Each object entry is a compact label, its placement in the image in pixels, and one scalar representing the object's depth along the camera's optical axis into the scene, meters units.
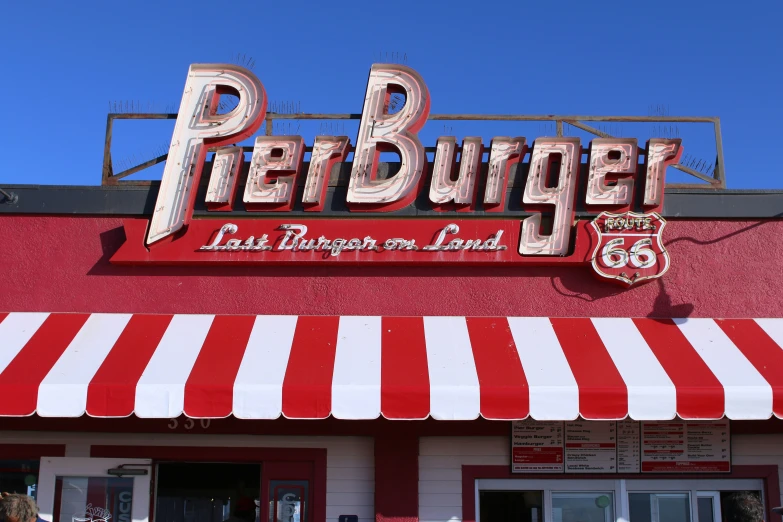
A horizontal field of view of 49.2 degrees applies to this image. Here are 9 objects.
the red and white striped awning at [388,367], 7.98
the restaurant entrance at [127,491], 9.12
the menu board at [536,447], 9.13
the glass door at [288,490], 9.14
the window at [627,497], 9.16
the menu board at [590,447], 9.16
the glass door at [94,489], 9.12
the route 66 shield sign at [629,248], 9.42
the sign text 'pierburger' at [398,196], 9.51
